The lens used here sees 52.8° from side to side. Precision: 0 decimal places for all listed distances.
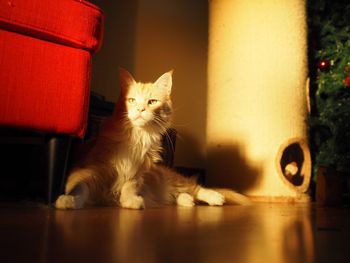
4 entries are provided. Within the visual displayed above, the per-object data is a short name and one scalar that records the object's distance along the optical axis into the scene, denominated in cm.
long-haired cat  130
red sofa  103
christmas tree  199
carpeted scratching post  188
